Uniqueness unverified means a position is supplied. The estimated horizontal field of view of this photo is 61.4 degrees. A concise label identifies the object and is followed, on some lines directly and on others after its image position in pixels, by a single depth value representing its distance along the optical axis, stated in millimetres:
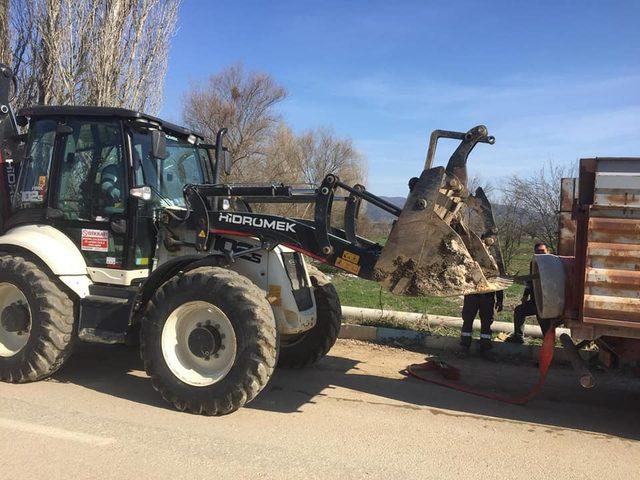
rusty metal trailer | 4270
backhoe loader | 4672
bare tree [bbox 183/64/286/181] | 28766
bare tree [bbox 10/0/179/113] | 11375
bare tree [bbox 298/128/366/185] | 37906
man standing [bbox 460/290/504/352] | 7195
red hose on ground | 5031
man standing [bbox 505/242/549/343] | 7207
